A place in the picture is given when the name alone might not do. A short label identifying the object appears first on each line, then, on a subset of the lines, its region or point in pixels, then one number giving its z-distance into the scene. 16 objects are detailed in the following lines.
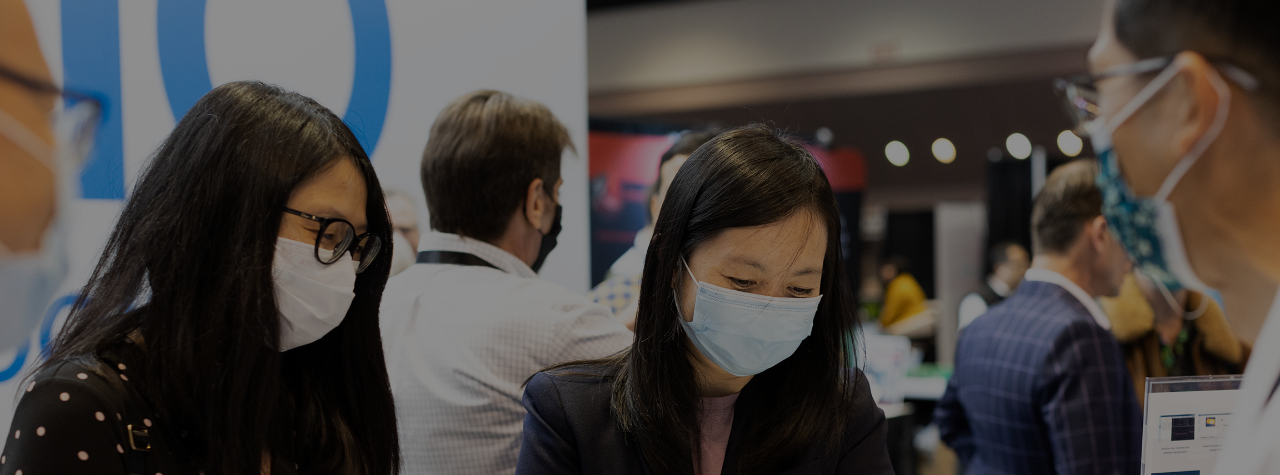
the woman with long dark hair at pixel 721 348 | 1.53
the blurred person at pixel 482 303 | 1.97
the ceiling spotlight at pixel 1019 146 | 11.10
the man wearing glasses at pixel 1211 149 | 0.89
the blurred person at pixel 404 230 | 2.83
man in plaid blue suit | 2.45
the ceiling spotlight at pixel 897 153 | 12.73
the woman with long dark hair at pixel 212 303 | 1.21
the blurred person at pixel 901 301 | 10.55
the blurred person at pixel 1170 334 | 2.79
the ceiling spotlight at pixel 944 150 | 12.59
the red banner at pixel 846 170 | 7.79
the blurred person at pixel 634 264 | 2.63
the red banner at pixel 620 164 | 4.47
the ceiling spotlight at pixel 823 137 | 5.96
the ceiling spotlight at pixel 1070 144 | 9.61
